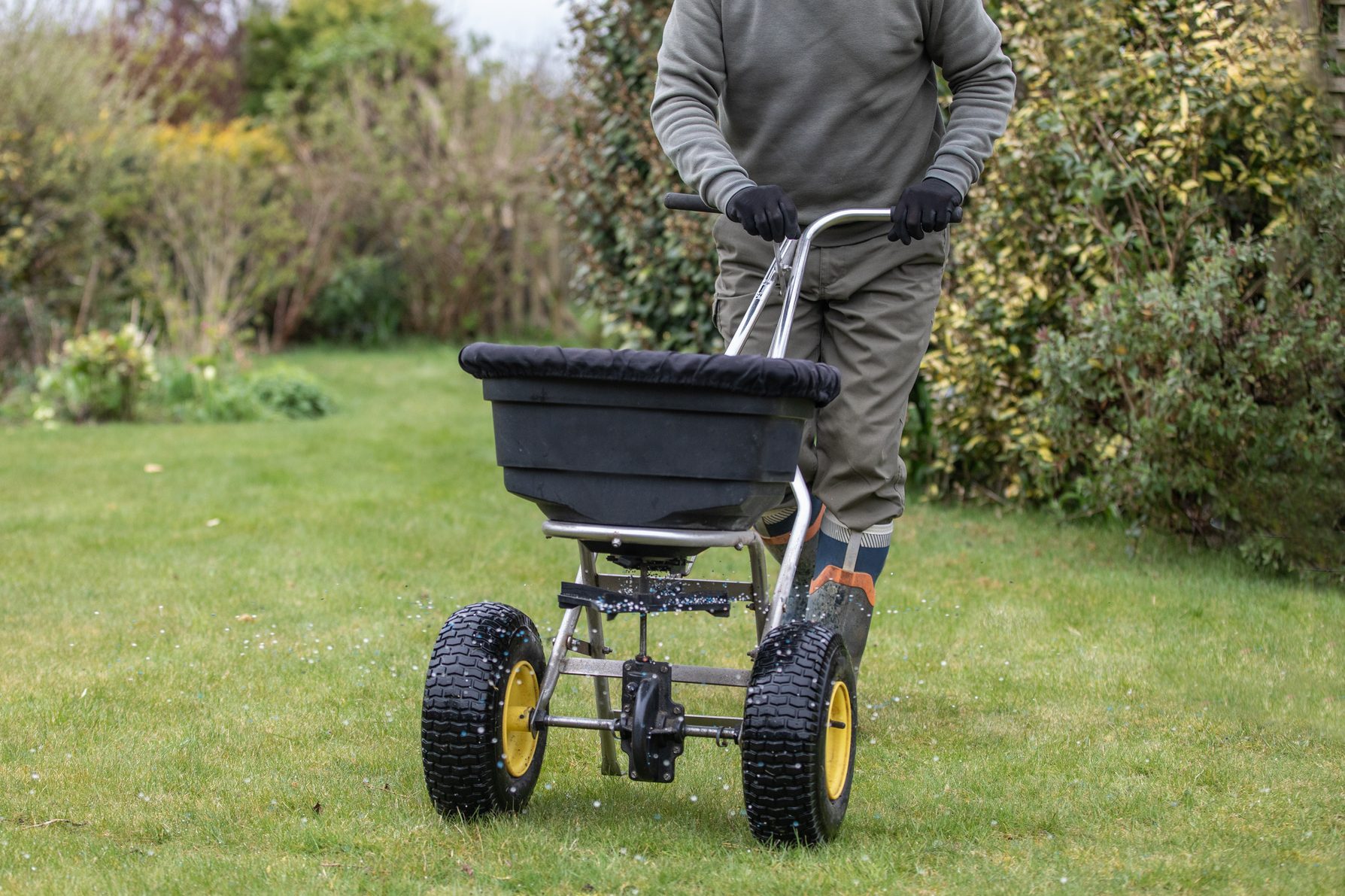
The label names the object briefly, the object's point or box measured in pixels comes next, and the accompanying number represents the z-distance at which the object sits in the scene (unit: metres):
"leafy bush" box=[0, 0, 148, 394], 9.87
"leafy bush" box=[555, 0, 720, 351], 6.62
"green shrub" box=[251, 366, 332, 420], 9.30
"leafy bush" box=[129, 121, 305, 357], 11.56
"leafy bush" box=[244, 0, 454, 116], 17.06
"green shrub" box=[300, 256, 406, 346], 13.28
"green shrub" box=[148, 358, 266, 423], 9.05
